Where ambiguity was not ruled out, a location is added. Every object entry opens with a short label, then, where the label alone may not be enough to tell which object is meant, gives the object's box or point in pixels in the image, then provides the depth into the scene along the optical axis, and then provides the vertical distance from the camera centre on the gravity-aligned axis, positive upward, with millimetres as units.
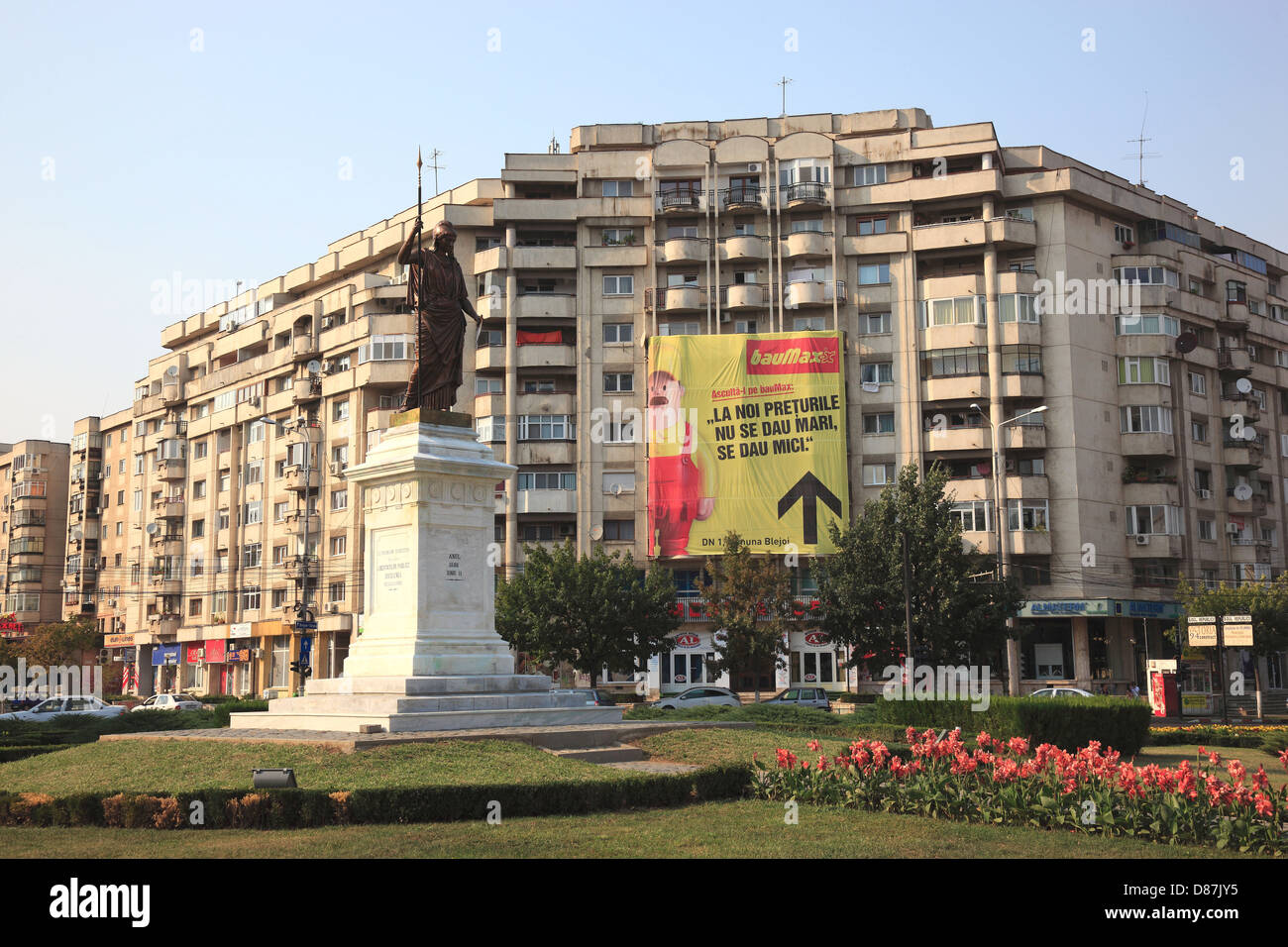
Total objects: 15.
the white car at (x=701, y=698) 39688 -3128
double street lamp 53938 +2174
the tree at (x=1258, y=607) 50906 -454
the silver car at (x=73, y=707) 38938 -3093
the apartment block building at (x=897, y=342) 58000 +12611
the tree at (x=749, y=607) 50656 -219
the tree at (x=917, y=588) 43312 +420
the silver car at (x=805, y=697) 42312 -3276
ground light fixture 14094 -1919
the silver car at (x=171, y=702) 44031 -3396
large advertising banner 57594 +7378
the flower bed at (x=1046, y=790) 11938 -2057
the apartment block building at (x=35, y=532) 100125 +6394
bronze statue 23203 +5219
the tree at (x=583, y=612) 48281 -303
